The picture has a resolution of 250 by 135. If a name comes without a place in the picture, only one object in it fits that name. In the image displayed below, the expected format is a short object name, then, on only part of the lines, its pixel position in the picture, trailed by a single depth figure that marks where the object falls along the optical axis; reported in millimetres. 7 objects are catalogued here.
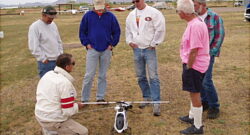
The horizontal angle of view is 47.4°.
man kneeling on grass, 3330
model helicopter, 4062
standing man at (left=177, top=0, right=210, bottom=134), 3648
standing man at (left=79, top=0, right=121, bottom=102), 5125
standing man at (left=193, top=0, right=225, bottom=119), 4313
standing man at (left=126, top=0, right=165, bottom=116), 4781
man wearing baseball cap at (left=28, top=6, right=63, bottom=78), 4504
